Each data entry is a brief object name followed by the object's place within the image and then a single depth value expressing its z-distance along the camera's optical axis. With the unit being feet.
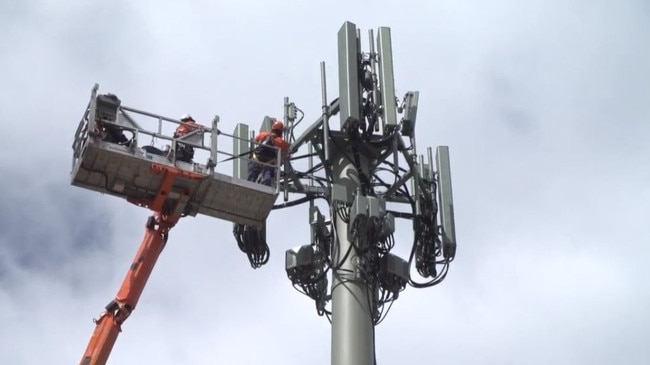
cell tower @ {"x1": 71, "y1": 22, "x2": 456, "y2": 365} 59.98
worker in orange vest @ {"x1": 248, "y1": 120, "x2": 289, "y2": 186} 66.13
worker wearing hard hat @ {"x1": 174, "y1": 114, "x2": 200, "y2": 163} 61.67
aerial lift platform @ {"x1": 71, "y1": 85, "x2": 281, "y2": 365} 59.00
